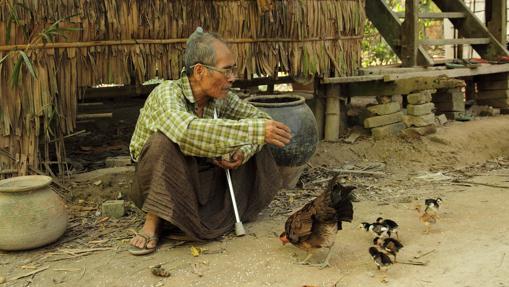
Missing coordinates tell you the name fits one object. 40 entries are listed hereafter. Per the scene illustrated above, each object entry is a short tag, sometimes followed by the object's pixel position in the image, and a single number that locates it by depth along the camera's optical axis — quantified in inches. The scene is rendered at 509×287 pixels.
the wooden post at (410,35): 289.4
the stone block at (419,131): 267.3
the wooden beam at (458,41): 302.5
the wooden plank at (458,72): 265.9
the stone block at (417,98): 268.1
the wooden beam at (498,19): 330.0
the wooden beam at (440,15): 302.5
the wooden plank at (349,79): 259.5
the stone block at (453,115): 307.3
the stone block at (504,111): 331.0
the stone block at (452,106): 307.1
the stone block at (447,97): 307.9
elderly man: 142.8
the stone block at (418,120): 269.7
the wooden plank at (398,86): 249.6
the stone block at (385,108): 272.2
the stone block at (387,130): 270.8
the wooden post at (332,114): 272.4
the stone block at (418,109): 269.1
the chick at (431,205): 165.0
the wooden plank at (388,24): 299.9
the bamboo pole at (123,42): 183.6
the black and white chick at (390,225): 149.4
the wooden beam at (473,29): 326.6
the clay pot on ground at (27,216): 150.6
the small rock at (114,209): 181.9
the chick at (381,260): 133.5
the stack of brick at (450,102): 307.4
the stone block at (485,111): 323.9
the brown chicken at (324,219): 138.5
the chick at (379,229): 148.6
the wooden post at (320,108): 275.0
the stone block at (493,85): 332.8
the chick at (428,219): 163.3
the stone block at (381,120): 272.1
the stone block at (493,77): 331.9
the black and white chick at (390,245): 138.7
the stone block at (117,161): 219.6
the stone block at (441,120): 291.4
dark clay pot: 198.2
